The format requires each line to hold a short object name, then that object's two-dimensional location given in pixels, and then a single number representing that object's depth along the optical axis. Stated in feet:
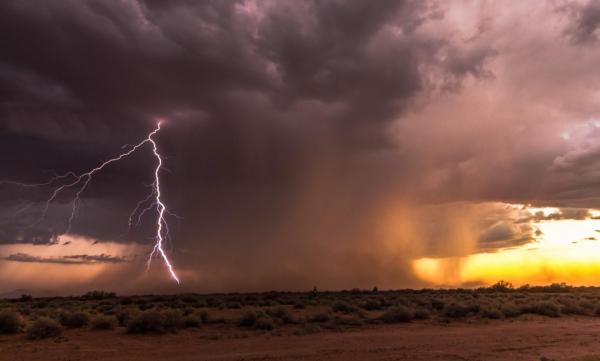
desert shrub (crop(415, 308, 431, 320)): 104.88
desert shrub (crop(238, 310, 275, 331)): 88.17
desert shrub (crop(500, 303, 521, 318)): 111.14
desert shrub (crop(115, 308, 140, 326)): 94.05
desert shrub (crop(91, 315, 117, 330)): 87.92
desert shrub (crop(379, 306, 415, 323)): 99.25
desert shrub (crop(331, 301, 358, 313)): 123.34
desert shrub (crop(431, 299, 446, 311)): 129.77
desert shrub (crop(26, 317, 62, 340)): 76.28
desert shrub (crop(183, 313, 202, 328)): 90.45
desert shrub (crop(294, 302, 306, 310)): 139.33
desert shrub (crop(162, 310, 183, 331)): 85.25
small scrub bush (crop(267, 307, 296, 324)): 95.96
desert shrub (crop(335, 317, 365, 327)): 94.27
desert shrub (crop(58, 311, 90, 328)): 91.97
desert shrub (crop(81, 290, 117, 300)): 233.96
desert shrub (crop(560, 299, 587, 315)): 123.13
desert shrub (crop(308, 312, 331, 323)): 98.58
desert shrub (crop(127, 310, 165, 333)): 82.43
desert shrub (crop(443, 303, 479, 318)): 110.63
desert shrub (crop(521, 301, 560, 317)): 115.14
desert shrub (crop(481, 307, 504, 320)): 107.14
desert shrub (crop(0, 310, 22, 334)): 80.12
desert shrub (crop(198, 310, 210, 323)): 97.75
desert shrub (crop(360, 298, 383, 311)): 138.21
